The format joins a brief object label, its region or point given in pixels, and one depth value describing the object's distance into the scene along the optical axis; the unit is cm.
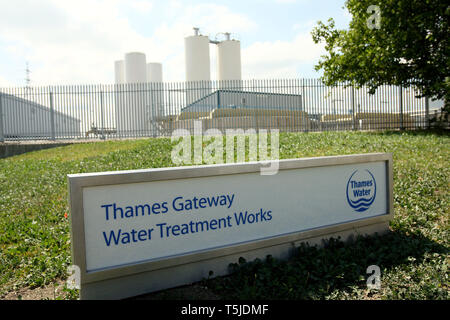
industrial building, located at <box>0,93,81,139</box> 1827
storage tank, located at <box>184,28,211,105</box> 3509
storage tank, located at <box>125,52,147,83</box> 3400
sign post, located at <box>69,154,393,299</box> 308
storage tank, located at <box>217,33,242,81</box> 3625
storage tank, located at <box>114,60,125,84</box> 3959
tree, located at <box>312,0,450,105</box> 1348
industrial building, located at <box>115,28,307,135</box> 1791
